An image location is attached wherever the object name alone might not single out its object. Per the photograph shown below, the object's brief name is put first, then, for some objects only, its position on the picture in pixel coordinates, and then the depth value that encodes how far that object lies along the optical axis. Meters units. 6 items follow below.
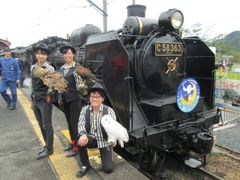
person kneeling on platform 3.10
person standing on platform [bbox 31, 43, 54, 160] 3.70
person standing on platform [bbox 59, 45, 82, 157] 3.63
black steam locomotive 3.75
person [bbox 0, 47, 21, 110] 7.02
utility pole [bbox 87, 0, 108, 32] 11.91
